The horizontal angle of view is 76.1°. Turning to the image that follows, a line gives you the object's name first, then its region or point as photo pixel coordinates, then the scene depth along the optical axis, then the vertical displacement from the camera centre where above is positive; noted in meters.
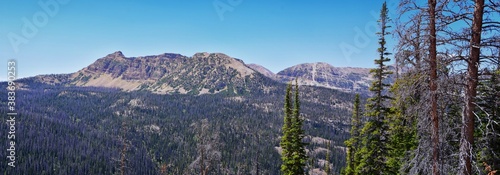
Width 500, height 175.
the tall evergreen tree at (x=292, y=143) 35.38 -6.13
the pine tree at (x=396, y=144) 26.27 -4.88
